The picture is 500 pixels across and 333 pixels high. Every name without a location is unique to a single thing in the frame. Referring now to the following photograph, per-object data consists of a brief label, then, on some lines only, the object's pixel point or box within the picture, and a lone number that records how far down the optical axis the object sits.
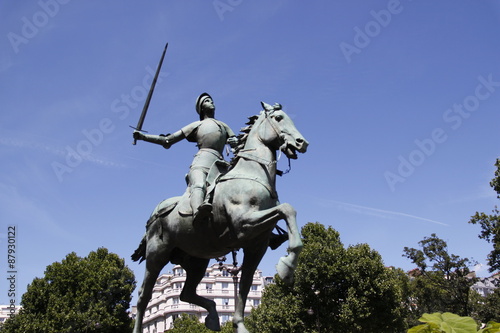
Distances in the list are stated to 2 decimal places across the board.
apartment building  77.00
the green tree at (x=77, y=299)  30.98
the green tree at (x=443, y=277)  41.47
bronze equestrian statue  6.43
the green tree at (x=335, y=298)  27.55
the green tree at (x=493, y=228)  27.86
